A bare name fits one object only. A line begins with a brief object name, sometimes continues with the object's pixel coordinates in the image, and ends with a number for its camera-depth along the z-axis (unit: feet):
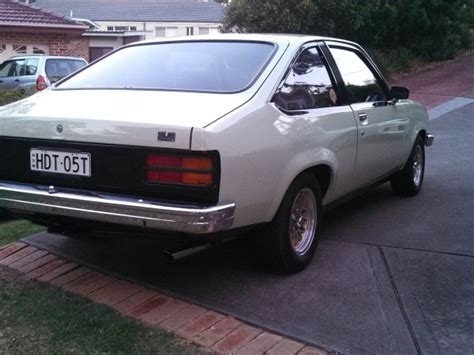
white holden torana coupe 10.98
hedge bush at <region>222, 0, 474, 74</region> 46.93
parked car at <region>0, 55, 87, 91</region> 50.51
